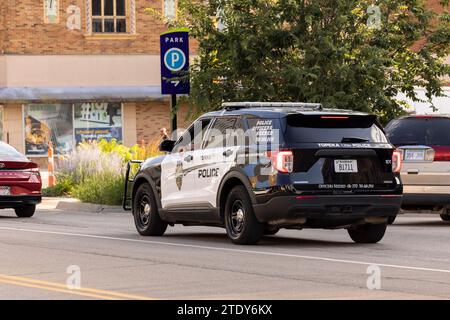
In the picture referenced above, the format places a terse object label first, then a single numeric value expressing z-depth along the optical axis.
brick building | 46.56
